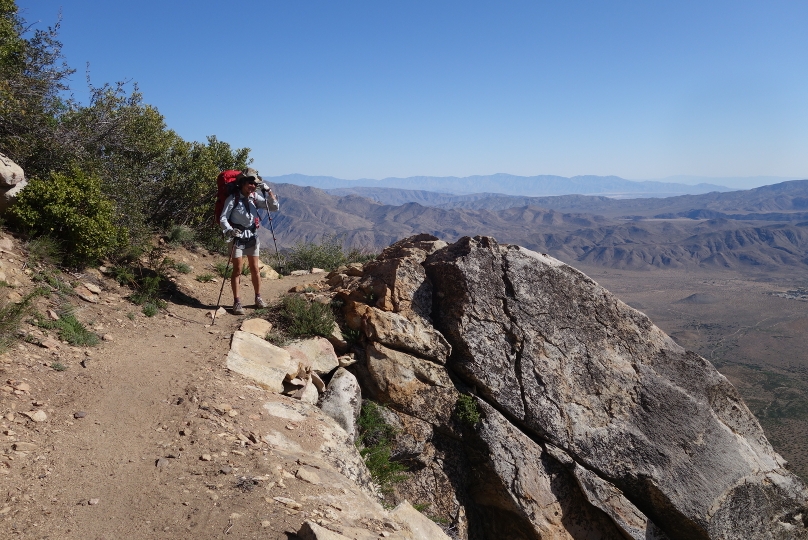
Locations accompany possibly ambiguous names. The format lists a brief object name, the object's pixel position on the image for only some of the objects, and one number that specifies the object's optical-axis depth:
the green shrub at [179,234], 13.12
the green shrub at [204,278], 11.83
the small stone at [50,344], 6.67
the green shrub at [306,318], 9.14
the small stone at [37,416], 5.30
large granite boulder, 8.96
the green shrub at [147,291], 9.28
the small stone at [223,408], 6.18
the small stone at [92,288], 8.81
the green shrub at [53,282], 8.12
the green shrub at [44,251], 8.45
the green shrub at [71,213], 8.81
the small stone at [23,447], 4.81
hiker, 9.66
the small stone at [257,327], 8.95
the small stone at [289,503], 4.68
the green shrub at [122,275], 9.66
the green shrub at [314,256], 16.02
